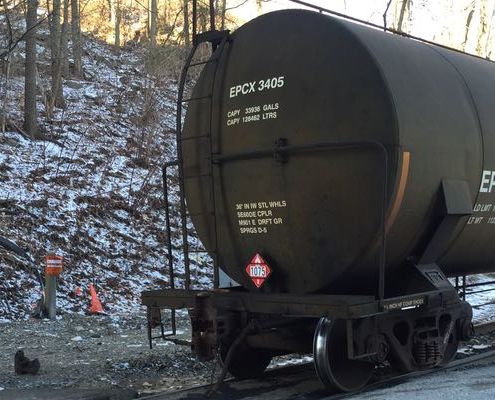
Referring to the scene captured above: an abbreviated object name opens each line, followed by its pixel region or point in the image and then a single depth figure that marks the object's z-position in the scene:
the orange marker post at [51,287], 10.83
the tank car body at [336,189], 5.60
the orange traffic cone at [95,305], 11.33
